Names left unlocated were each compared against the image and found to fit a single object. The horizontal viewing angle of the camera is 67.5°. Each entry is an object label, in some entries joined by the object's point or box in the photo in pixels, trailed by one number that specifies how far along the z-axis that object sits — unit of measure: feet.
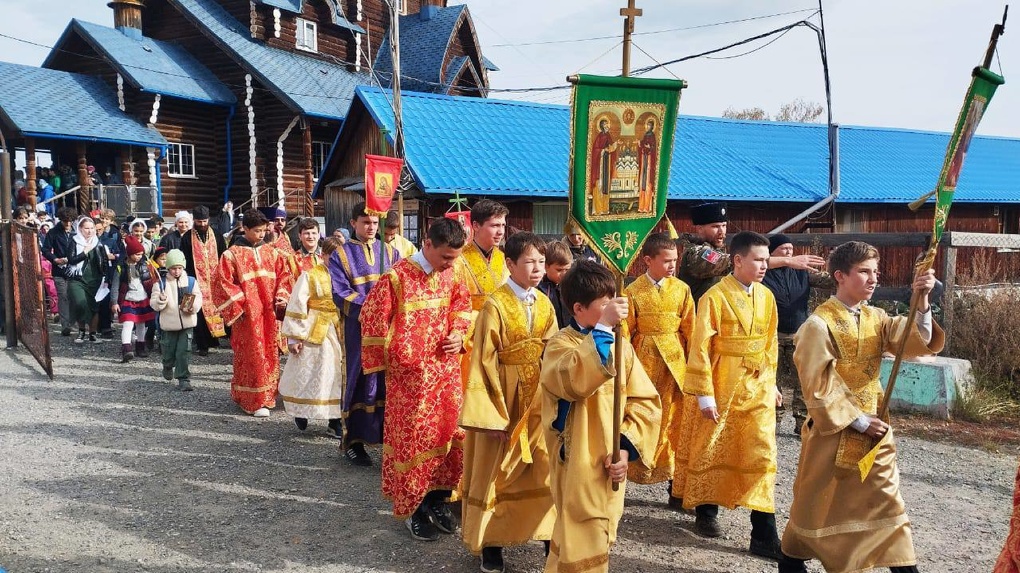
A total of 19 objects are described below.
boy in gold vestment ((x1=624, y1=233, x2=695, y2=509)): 16.33
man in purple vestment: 18.25
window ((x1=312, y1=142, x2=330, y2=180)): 83.46
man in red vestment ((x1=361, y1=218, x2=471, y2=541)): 14.71
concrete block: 23.34
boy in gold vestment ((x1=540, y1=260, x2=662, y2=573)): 10.30
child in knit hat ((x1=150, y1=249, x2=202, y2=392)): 28.25
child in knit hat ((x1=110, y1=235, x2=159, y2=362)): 34.27
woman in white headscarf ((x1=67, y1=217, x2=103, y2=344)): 38.60
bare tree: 164.35
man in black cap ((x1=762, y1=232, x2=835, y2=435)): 21.26
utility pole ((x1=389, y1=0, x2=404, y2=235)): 41.63
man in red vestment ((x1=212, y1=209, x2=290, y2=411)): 25.18
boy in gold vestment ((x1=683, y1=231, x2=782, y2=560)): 14.05
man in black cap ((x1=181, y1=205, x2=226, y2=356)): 32.24
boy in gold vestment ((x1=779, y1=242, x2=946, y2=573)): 11.34
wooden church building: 71.77
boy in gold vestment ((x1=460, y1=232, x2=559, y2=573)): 12.65
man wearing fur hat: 18.49
